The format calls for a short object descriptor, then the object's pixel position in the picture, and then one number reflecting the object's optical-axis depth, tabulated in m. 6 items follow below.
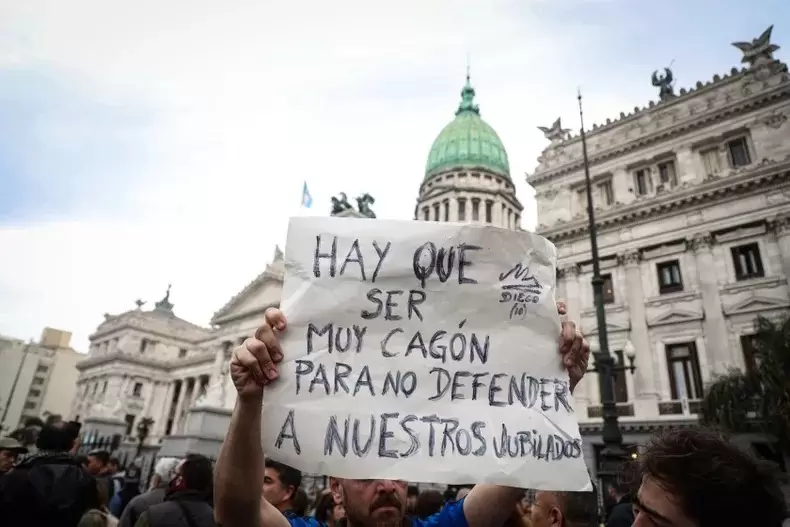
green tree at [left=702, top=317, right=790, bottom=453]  13.59
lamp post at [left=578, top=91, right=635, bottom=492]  8.87
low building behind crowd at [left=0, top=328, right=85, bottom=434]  86.22
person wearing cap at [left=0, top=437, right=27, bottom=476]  5.41
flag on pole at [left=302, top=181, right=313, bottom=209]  18.94
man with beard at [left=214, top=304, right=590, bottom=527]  1.72
